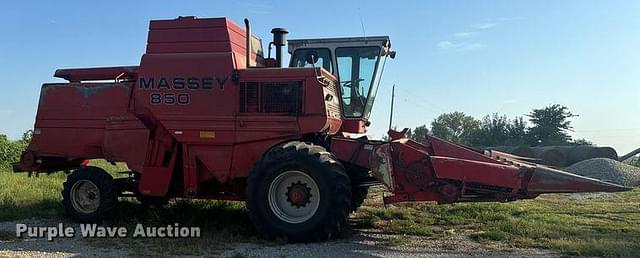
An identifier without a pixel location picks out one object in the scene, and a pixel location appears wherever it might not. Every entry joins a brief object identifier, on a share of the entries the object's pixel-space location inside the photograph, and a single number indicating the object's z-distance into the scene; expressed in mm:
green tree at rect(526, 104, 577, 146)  49531
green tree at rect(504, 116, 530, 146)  49903
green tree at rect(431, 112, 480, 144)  68312
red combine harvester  8094
